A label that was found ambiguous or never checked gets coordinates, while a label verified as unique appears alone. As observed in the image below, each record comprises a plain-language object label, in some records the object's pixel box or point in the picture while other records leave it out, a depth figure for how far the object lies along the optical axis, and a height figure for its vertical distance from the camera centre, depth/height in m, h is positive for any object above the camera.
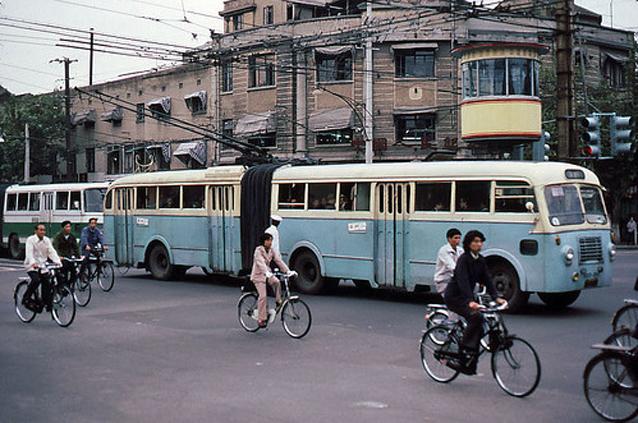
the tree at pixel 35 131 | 55.97 +5.96
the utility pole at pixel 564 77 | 20.64 +3.44
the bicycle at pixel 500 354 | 8.81 -1.40
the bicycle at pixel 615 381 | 7.64 -1.43
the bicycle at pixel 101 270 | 20.91 -1.17
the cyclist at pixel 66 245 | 17.78 -0.48
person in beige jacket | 13.53 -0.87
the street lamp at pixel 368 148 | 33.59 +2.85
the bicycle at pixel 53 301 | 14.83 -1.37
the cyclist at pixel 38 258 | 14.71 -0.61
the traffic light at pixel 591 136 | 20.67 +2.04
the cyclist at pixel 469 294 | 9.23 -0.79
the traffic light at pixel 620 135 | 20.56 +2.04
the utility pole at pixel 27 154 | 52.62 +4.27
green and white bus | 31.22 +0.54
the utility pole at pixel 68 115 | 47.19 +5.91
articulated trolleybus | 15.57 +0.02
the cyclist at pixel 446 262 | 11.27 -0.54
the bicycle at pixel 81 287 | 17.65 -1.37
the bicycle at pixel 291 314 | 13.27 -1.44
